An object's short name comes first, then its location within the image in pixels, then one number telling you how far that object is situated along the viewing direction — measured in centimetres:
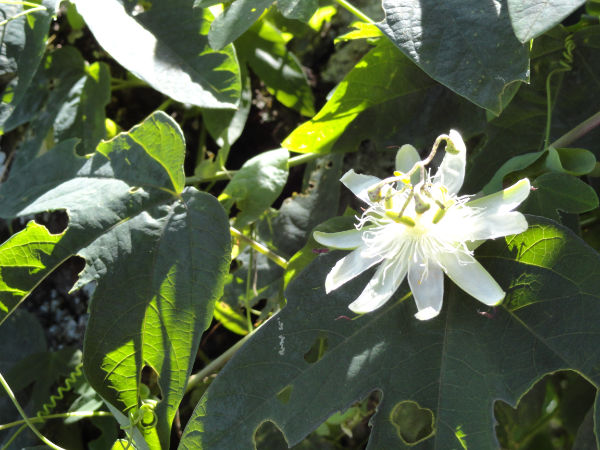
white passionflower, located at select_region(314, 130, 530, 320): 19
